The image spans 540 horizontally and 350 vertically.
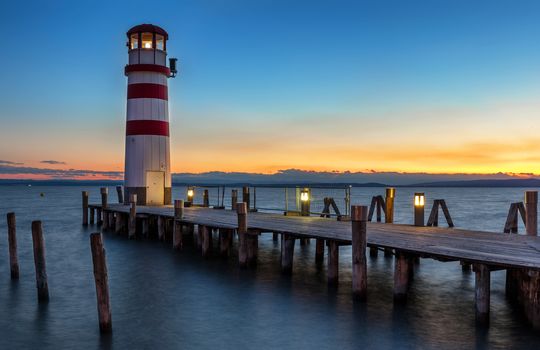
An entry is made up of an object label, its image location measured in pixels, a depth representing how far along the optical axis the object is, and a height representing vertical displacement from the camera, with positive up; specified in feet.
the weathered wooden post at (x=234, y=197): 87.81 -2.74
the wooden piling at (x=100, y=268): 30.96 -5.20
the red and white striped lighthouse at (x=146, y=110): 85.81 +11.98
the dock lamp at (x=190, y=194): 97.71 -2.42
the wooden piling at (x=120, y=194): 110.83 -2.70
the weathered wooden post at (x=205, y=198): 101.87 -3.31
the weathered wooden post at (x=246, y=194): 79.56 -2.00
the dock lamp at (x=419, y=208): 53.47 -2.81
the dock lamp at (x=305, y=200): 66.74 -2.45
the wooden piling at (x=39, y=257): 40.11 -5.87
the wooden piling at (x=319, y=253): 59.13 -8.31
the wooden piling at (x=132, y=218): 76.38 -5.42
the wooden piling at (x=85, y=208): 103.47 -5.46
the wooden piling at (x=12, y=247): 48.24 -6.28
